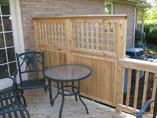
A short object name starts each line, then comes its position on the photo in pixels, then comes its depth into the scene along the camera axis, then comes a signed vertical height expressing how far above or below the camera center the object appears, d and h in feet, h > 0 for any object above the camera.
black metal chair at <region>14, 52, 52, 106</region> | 10.30 -3.05
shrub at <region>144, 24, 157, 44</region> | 45.10 -0.18
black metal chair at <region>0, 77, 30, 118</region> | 6.53 -3.19
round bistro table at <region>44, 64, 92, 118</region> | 8.80 -2.18
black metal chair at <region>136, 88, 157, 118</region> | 6.02 -2.84
